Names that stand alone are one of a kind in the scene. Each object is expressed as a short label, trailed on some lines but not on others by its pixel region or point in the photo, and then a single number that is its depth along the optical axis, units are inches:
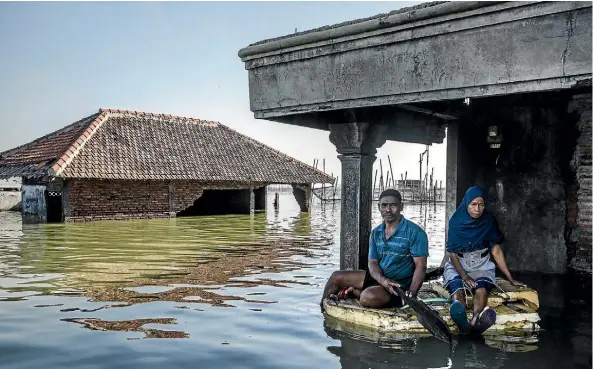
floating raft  217.5
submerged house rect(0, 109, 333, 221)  808.9
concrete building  194.2
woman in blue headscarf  229.4
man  224.1
